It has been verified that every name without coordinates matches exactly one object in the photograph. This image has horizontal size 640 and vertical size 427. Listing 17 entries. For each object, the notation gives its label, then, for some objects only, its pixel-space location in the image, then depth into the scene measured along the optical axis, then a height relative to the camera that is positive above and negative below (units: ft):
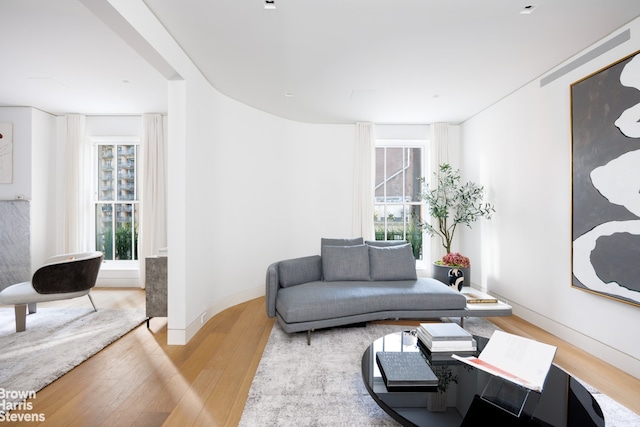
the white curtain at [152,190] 16.98 +1.17
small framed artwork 15.90 +2.96
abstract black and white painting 8.09 +0.90
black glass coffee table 4.72 -3.16
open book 5.41 -2.81
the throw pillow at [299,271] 12.17 -2.40
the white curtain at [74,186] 16.93 +1.36
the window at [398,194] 19.01 +1.10
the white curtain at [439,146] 18.02 +3.82
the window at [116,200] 17.99 +0.65
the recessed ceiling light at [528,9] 7.61 +5.03
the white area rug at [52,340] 8.21 -4.31
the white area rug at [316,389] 6.40 -4.25
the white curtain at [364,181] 17.90 +1.78
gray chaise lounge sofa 10.48 -2.89
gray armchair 11.18 -2.87
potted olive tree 14.53 +0.11
